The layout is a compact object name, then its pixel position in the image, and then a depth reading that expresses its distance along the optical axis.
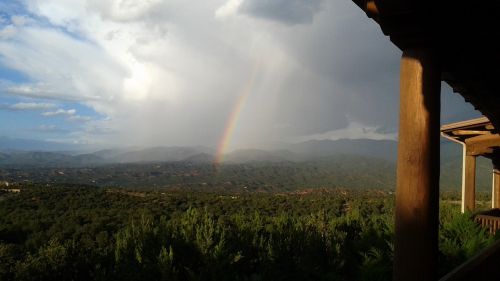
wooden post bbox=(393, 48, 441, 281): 2.46
